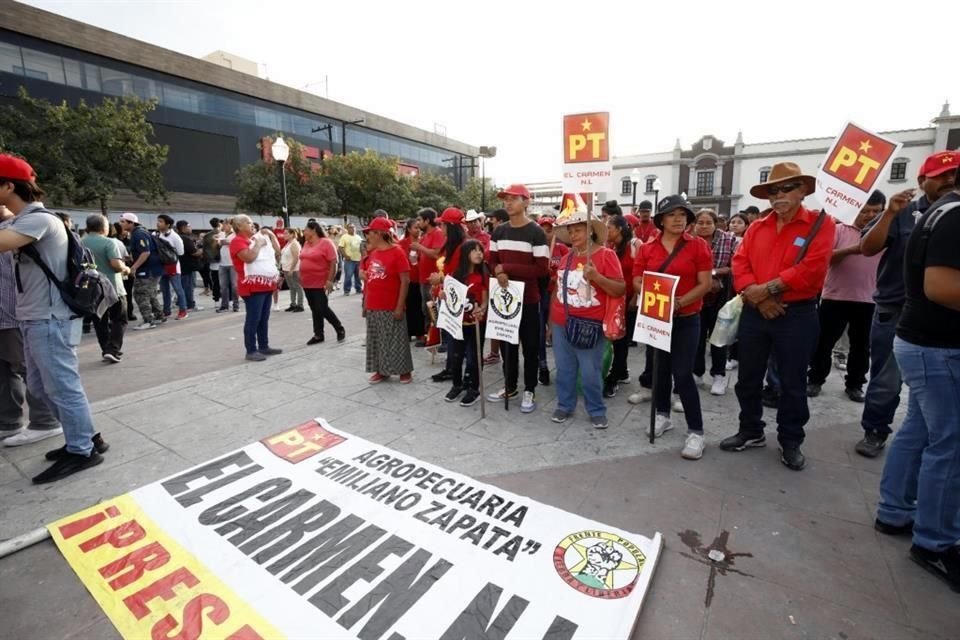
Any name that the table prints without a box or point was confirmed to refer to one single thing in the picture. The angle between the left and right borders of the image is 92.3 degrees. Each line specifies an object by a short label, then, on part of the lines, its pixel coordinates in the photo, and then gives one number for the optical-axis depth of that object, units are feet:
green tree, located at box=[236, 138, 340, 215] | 86.22
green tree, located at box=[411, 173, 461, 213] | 120.67
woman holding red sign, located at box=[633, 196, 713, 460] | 11.64
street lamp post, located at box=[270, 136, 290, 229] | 34.55
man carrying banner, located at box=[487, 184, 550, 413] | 14.35
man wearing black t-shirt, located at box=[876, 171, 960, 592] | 6.97
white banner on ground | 6.82
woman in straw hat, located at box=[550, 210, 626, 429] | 12.55
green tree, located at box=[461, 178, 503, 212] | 132.46
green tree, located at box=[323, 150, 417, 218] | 96.43
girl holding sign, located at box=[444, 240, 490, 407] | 15.19
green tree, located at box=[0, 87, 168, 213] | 52.90
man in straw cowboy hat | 10.11
